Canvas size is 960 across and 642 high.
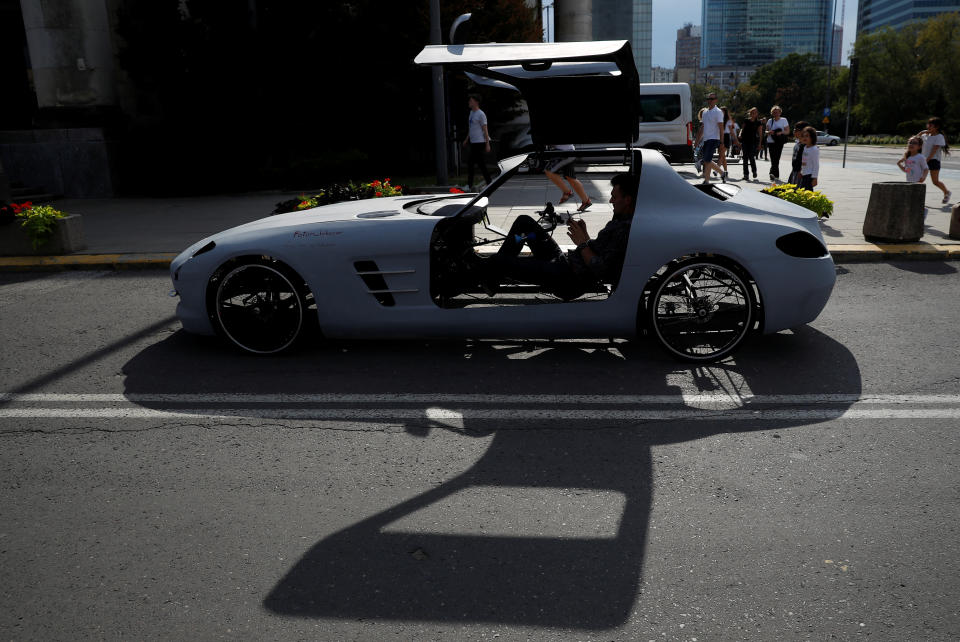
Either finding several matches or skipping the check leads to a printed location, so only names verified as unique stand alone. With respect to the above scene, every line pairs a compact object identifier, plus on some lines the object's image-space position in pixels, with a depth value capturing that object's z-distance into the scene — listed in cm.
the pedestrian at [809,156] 1138
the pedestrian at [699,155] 1813
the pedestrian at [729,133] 2380
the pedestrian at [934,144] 1300
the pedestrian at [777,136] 1884
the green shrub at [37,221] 988
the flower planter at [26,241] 1004
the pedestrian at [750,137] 1833
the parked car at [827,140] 5711
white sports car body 512
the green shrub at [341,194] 976
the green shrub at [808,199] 891
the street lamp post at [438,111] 1509
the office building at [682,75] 16852
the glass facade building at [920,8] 18038
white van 2177
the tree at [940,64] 7144
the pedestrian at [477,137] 1530
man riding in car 534
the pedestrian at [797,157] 1191
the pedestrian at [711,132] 1634
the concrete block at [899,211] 903
